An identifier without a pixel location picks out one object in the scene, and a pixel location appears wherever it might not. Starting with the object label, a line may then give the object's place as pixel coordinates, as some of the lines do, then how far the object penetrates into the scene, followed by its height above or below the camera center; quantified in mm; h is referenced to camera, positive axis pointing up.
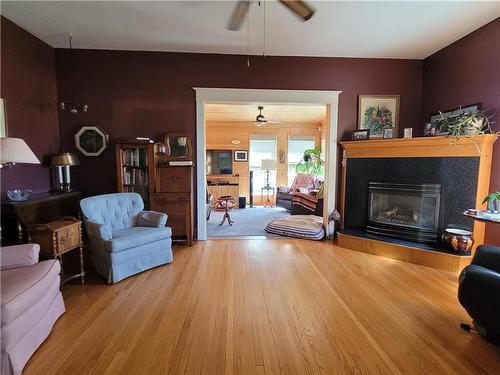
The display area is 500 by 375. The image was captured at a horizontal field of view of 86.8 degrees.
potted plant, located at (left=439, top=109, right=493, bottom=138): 2879 +493
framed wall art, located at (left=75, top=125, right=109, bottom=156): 3791 +374
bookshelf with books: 3621 -22
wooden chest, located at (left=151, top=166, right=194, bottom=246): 3705 -385
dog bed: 4176 -998
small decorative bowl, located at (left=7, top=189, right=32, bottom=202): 2706 -313
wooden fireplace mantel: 2926 +193
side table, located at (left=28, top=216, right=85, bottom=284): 2371 -651
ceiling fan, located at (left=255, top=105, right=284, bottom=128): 6039 +1106
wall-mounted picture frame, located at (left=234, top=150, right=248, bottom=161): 7770 +371
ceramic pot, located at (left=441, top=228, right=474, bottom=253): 2930 -798
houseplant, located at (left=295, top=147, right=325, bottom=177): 7199 +101
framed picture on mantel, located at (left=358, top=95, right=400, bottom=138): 4035 +845
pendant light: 3521 +908
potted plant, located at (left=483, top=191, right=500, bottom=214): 2467 -310
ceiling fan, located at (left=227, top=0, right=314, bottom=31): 1749 +1091
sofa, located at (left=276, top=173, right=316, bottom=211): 6725 -540
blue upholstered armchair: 2689 -743
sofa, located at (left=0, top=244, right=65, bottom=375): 1482 -863
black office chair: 1622 -808
